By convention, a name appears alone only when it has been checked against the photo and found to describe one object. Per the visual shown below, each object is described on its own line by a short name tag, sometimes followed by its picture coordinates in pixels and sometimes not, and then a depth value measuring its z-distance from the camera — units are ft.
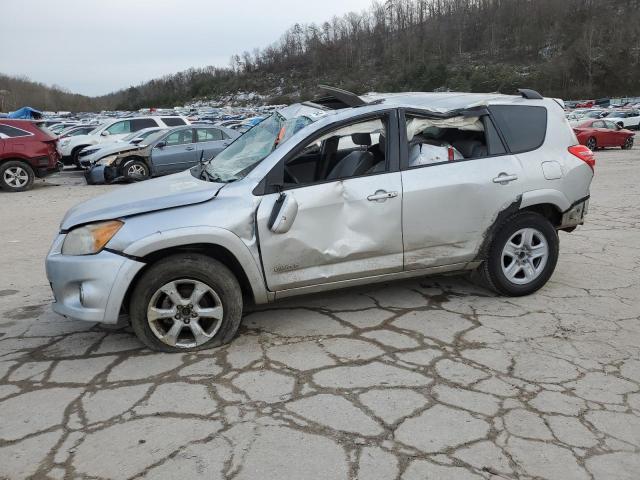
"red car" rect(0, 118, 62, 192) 41.47
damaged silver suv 11.77
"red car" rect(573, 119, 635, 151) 71.15
